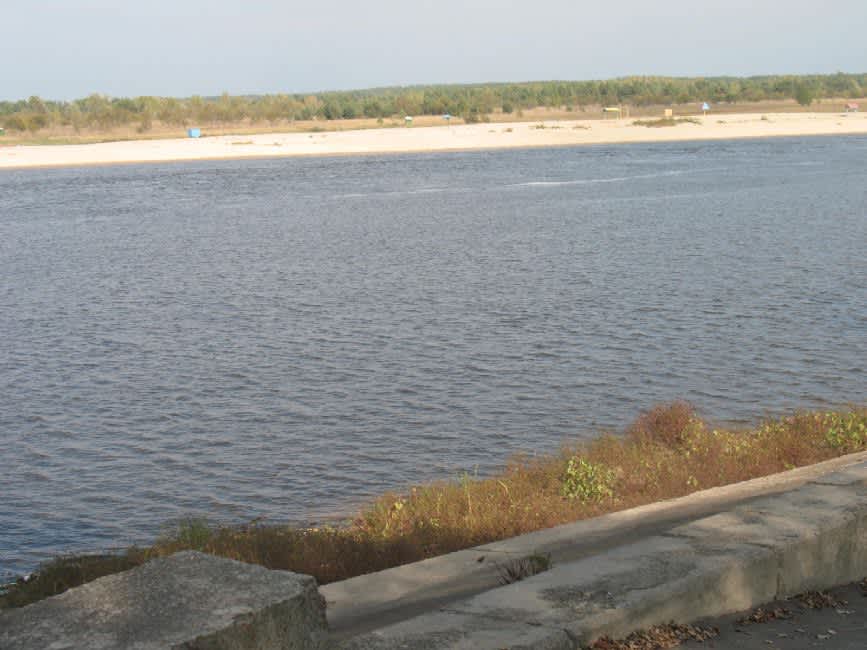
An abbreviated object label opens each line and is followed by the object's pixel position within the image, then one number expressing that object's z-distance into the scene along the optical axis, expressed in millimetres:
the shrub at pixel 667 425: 12531
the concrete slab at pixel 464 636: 5227
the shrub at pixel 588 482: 10375
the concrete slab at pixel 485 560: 7059
